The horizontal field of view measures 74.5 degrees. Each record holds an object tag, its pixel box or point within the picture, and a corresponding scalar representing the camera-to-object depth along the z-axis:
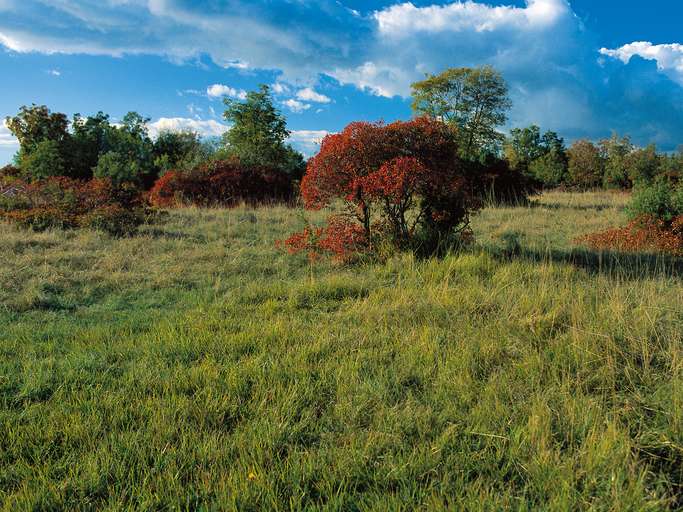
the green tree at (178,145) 43.00
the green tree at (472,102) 34.94
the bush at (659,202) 10.32
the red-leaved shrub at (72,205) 10.99
